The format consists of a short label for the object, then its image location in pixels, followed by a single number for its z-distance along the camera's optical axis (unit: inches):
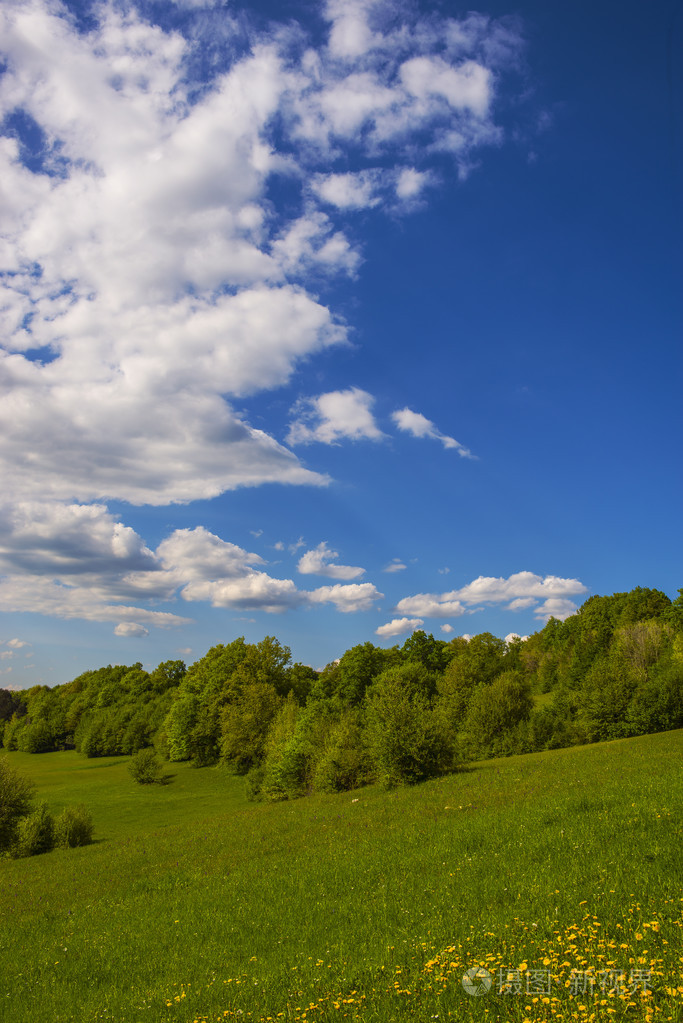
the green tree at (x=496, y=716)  2288.4
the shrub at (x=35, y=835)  1606.8
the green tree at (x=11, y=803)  1662.2
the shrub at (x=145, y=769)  3056.1
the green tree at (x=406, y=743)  1409.9
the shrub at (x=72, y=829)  1664.6
